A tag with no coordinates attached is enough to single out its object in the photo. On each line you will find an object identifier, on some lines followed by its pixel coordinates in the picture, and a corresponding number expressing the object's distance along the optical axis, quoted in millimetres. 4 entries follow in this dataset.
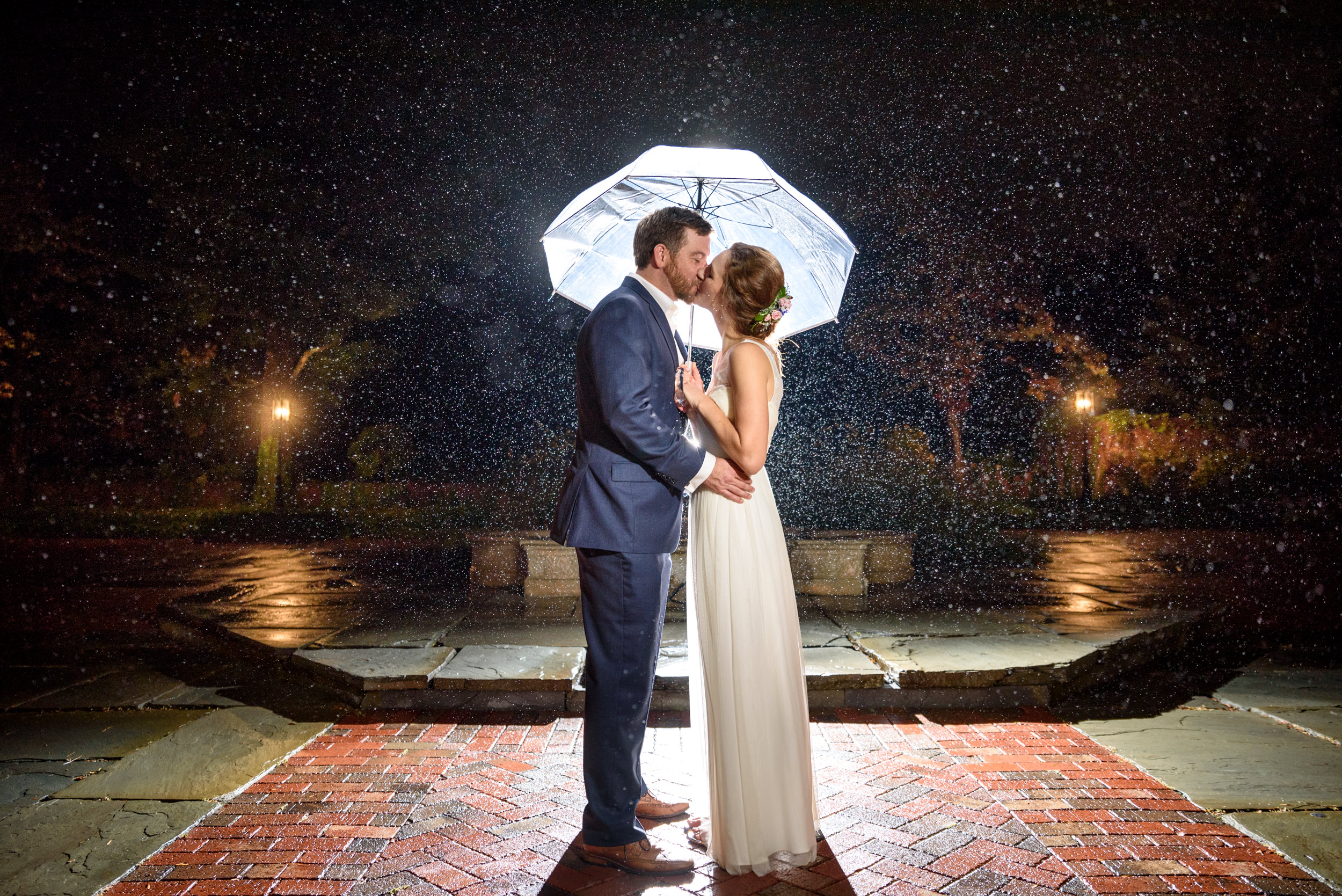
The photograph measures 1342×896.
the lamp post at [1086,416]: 22672
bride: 2498
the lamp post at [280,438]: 19844
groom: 2508
